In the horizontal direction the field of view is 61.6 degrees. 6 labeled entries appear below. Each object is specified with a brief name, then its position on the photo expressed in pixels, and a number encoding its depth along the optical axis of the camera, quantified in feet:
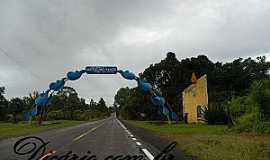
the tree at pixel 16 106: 249.85
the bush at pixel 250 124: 54.53
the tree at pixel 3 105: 206.64
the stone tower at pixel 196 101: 103.83
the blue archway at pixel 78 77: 94.00
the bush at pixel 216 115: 89.88
